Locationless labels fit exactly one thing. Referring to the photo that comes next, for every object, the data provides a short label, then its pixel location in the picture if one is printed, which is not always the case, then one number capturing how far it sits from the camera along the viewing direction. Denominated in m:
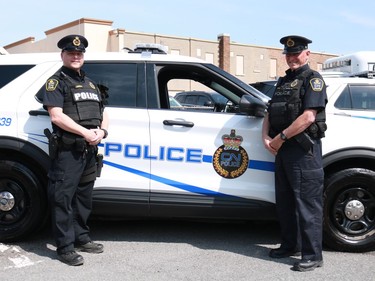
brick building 32.06
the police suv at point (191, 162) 4.16
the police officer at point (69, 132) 3.83
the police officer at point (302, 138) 3.76
